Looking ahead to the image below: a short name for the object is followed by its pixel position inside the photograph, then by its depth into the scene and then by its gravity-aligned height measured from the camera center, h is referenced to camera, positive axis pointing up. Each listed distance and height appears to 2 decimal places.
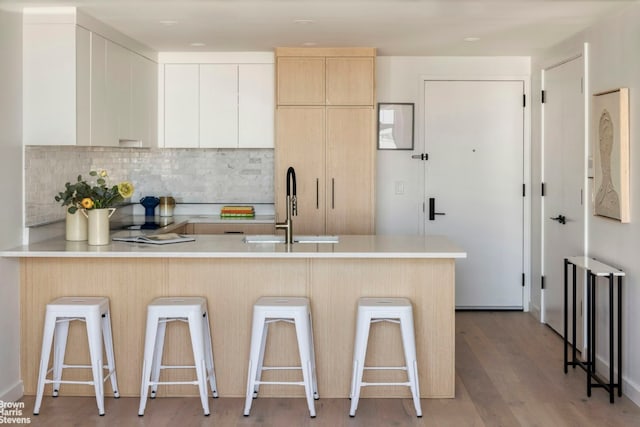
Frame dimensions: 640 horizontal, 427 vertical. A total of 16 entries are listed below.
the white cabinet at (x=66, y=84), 4.55 +0.68
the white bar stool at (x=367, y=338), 4.02 -0.78
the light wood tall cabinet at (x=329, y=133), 6.12 +0.49
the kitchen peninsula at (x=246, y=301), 4.40 -0.64
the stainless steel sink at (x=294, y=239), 4.75 -0.30
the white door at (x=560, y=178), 5.36 +0.12
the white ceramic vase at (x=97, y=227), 4.50 -0.21
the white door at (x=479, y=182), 6.66 +0.10
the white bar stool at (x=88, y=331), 4.05 -0.75
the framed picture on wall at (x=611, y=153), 4.38 +0.24
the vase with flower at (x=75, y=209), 4.59 -0.10
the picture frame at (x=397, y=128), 6.62 +0.58
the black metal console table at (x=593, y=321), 4.33 -0.78
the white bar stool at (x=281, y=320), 4.00 -0.76
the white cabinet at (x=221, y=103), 6.43 +0.78
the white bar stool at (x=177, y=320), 4.04 -0.76
